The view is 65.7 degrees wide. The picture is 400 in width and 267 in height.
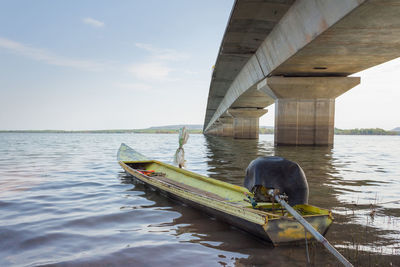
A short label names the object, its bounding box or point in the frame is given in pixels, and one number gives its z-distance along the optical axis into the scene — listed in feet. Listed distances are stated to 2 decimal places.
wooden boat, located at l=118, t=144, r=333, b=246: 14.51
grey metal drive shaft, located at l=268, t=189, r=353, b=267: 10.65
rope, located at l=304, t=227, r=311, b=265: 12.68
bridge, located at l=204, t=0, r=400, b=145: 32.65
